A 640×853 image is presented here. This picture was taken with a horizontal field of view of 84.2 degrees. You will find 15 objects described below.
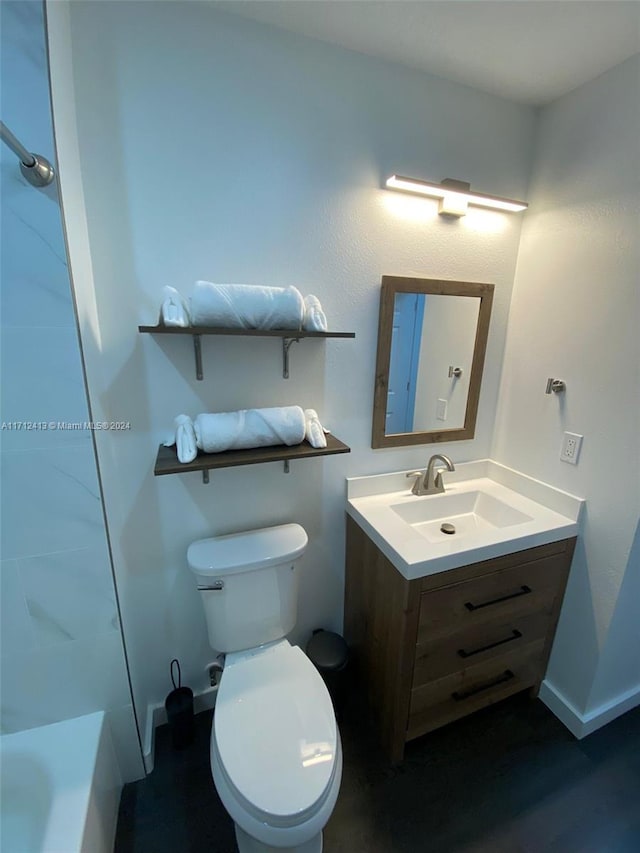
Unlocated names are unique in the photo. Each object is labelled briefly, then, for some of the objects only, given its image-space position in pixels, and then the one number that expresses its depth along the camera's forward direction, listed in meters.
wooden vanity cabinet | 1.22
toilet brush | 1.37
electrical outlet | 1.40
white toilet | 0.87
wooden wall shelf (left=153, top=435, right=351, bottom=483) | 1.05
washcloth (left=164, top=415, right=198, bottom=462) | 1.08
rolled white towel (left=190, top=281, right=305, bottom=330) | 1.03
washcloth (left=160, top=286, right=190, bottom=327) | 1.02
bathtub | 0.91
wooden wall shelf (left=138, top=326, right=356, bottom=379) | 1.00
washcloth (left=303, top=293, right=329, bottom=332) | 1.15
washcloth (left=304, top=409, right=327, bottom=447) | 1.23
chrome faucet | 1.58
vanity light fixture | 1.26
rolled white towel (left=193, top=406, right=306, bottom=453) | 1.11
